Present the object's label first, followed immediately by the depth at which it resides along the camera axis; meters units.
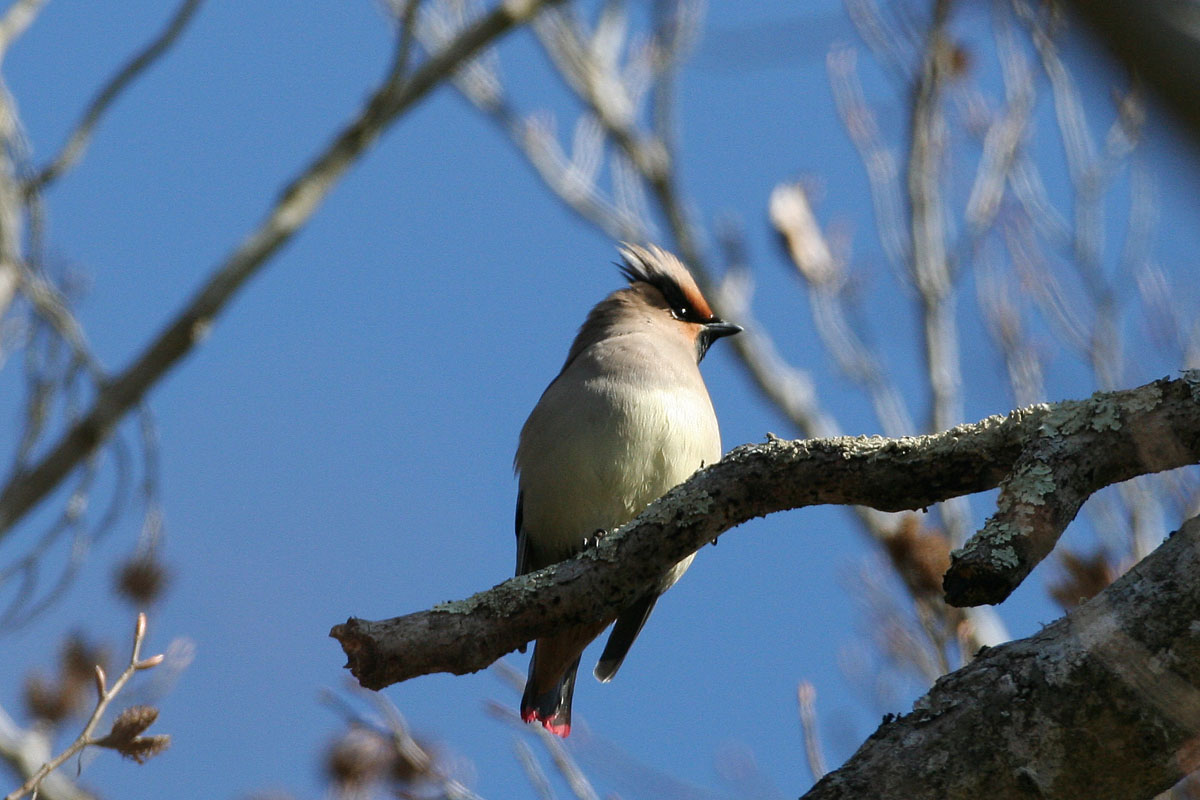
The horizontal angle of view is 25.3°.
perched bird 9.89
